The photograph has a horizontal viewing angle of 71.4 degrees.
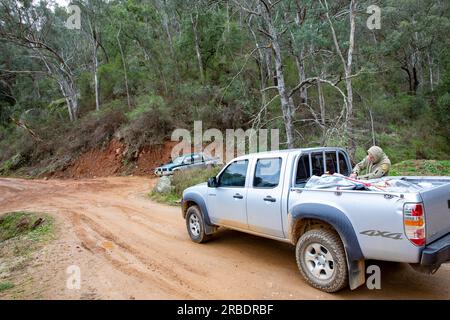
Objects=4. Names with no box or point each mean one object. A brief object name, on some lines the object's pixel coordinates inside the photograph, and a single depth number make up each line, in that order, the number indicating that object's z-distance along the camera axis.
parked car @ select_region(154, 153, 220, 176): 18.31
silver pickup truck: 3.33
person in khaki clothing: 5.56
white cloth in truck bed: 3.91
